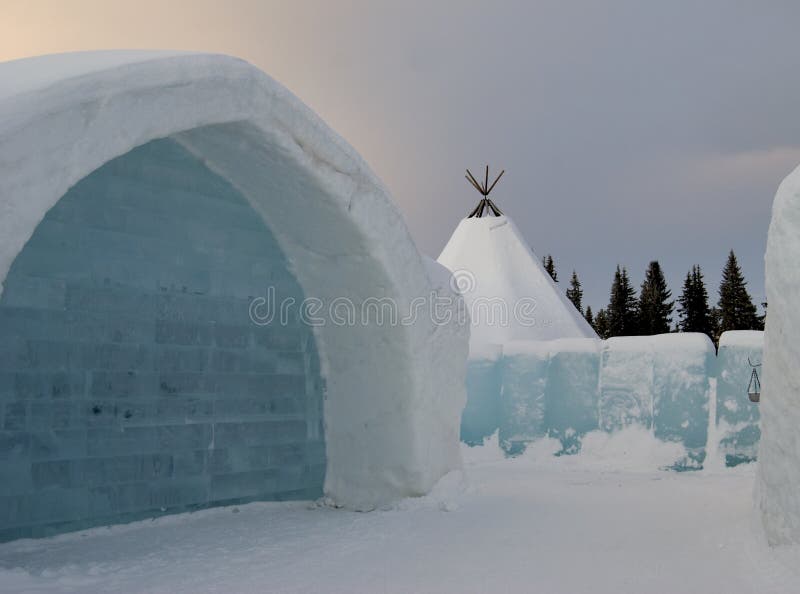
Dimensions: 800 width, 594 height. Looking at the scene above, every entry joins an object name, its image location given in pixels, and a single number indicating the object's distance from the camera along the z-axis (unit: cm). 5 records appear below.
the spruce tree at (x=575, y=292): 3391
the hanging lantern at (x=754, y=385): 780
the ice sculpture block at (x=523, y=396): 917
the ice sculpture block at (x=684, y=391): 824
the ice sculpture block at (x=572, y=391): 892
